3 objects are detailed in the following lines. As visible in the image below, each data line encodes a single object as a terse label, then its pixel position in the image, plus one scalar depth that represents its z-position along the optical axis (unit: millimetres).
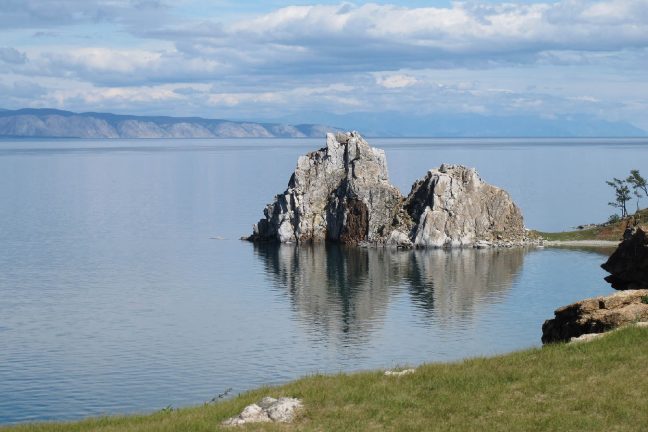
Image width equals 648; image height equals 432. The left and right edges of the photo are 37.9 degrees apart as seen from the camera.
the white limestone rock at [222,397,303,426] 34250
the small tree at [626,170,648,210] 184312
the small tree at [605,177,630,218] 182125
